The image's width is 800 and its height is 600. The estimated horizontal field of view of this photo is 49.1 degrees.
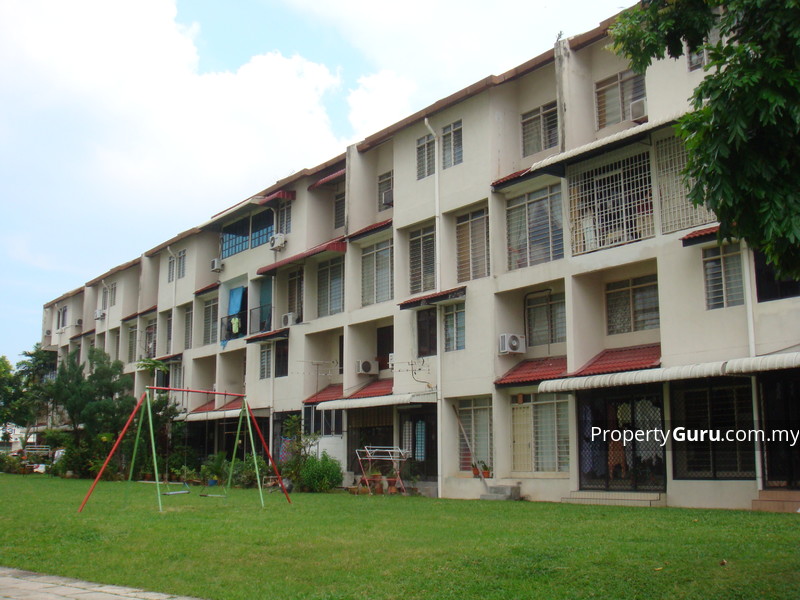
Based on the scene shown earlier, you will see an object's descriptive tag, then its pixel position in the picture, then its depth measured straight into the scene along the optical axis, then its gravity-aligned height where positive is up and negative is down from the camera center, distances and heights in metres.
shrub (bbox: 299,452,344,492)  27.41 -0.99
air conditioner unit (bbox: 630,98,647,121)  21.59 +8.09
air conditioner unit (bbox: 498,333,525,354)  23.64 +2.61
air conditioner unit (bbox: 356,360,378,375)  29.72 +2.52
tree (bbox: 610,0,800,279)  7.79 +2.77
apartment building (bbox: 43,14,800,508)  18.64 +3.78
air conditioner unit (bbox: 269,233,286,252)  33.62 +7.68
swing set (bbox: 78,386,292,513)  18.86 +0.73
